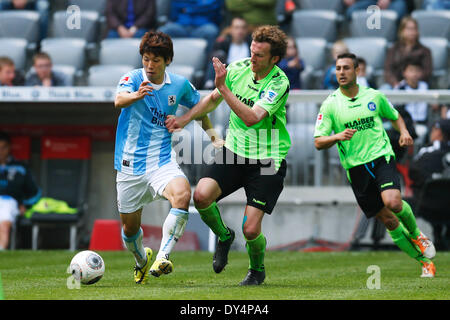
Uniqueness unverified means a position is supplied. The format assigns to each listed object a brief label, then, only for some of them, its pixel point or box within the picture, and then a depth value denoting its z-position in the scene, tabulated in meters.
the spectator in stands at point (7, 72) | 14.88
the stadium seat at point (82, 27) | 17.30
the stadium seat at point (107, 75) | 15.35
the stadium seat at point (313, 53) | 16.16
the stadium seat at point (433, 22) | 16.41
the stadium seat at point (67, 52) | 16.52
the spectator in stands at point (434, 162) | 13.85
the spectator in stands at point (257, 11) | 15.53
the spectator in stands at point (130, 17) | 16.47
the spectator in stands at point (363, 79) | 13.98
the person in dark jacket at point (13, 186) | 14.55
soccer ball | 7.91
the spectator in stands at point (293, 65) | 14.55
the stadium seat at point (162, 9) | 17.36
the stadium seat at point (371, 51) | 16.02
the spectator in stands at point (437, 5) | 16.67
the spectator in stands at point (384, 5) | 16.69
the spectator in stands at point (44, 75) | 14.84
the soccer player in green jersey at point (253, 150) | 8.18
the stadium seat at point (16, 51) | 16.48
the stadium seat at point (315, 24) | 16.81
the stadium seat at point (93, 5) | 17.91
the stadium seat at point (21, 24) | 17.27
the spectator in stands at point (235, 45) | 15.01
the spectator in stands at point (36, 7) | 17.53
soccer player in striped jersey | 8.00
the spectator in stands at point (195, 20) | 16.38
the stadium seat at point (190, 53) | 15.97
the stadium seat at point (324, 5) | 17.28
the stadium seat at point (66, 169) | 15.53
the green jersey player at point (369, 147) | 9.69
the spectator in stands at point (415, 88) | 14.40
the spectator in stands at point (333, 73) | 14.75
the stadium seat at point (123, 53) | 16.20
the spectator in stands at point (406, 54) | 14.88
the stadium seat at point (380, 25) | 16.53
